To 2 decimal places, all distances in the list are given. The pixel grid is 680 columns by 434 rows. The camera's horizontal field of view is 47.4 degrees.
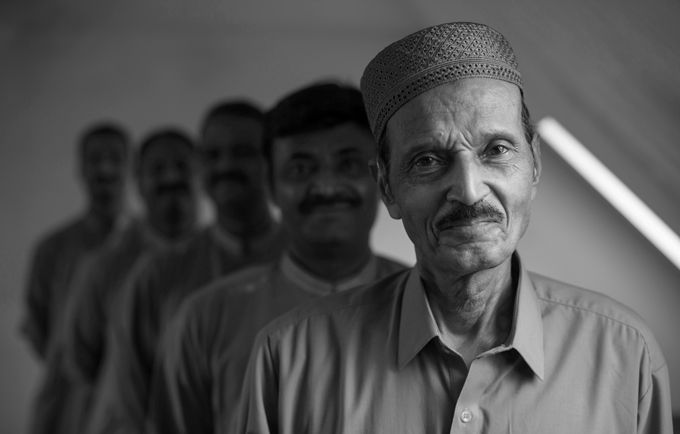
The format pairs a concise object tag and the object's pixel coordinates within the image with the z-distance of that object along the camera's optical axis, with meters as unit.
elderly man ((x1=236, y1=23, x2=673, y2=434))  0.78
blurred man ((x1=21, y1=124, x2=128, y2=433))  2.20
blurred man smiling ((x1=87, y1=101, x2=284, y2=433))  1.51
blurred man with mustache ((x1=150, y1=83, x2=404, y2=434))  1.11
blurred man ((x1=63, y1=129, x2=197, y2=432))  1.91
